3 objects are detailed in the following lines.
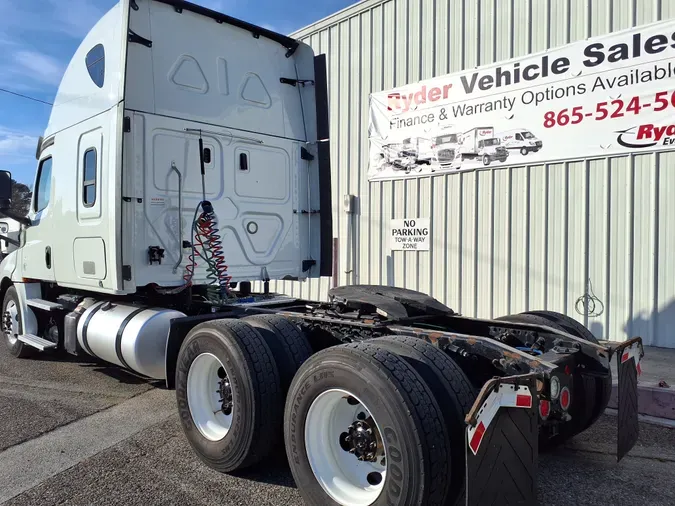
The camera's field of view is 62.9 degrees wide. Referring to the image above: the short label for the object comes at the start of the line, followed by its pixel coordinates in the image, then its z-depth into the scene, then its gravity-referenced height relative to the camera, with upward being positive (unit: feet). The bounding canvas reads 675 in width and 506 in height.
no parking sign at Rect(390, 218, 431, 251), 30.50 +0.88
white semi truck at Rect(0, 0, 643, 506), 8.91 -1.66
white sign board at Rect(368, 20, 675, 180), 22.85 +6.78
